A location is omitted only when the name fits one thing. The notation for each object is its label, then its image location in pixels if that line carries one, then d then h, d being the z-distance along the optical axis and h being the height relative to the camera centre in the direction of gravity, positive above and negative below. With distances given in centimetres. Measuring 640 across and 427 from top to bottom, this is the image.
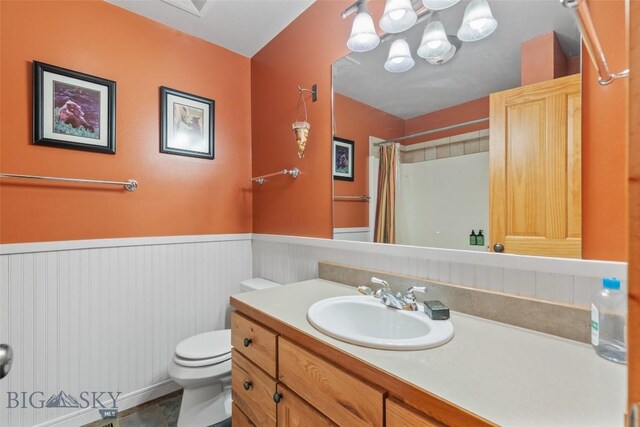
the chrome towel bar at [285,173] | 190 +26
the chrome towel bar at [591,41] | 57 +39
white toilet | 150 -85
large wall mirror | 90 +29
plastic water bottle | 74 -28
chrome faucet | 106 -32
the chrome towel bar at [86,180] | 139 +17
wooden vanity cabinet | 64 -50
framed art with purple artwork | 150 +56
